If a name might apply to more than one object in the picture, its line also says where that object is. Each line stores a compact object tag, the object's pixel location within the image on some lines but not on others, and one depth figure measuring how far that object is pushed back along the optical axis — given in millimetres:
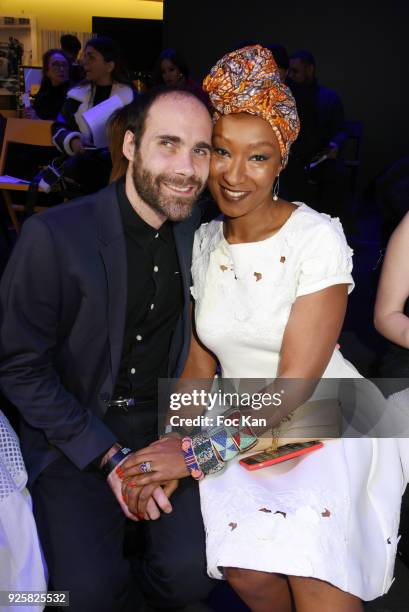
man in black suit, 1884
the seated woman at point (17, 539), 1646
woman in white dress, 1666
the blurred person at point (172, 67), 5625
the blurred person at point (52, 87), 6523
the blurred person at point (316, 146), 5453
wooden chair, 5828
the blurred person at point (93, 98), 4793
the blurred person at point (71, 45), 8250
